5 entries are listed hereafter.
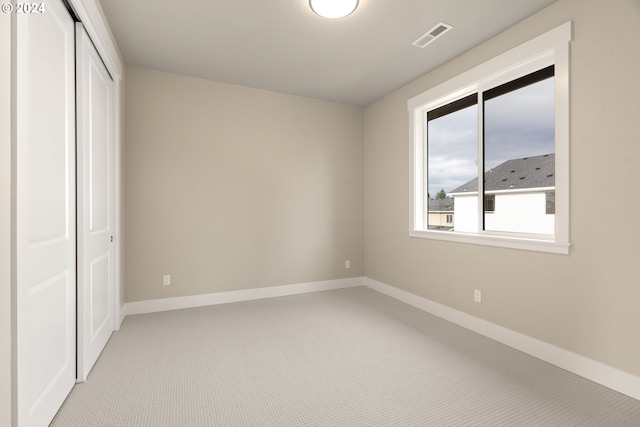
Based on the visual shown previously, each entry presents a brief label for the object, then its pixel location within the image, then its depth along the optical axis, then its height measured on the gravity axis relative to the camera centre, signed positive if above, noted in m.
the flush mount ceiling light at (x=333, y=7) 2.21 +1.51
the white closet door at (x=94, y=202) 2.01 +0.08
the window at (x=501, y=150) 2.29 +0.58
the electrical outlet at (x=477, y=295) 2.86 -0.79
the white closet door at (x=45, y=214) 1.29 -0.01
